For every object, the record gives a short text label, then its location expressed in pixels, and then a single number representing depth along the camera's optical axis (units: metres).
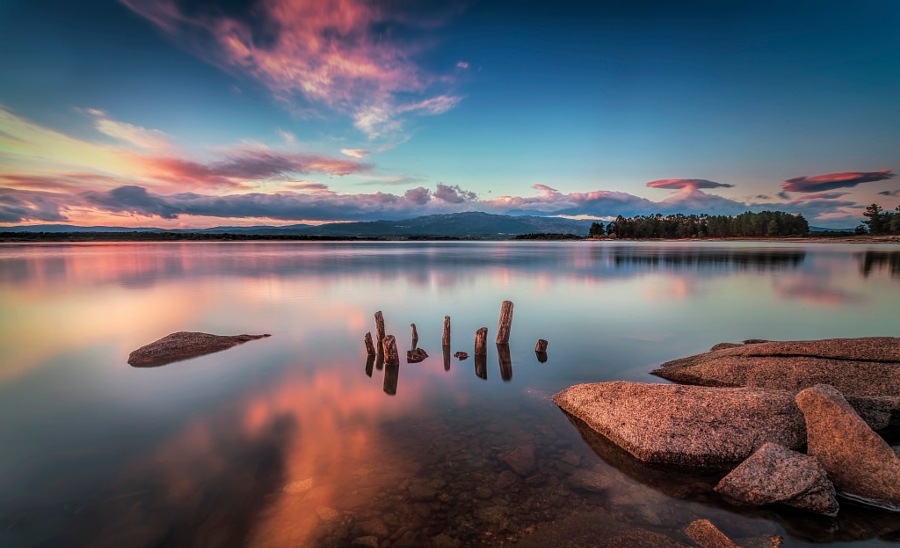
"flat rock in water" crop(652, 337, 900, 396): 8.68
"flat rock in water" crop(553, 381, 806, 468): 6.67
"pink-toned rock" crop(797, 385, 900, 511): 5.46
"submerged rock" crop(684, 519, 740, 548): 4.80
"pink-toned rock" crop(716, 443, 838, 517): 5.32
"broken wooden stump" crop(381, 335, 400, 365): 12.12
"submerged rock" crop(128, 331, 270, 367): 12.52
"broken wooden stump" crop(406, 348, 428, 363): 12.73
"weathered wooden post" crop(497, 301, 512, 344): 14.38
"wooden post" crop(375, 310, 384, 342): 13.03
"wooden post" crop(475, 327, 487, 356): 13.20
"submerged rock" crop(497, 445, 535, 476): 6.57
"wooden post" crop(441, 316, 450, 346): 13.82
